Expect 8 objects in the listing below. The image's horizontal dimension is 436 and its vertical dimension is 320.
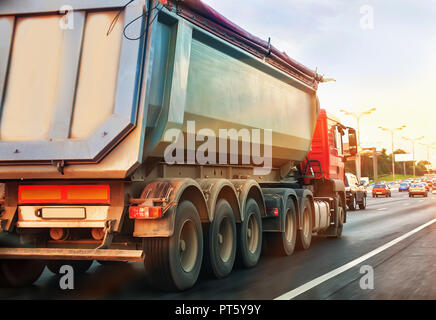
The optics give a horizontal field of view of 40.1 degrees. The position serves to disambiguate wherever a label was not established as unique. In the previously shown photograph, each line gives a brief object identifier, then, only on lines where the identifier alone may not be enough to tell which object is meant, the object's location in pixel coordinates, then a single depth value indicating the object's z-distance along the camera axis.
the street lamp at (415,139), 117.55
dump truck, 6.68
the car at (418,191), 57.56
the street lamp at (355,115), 64.15
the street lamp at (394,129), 93.94
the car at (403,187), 83.55
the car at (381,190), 58.94
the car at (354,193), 29.77
